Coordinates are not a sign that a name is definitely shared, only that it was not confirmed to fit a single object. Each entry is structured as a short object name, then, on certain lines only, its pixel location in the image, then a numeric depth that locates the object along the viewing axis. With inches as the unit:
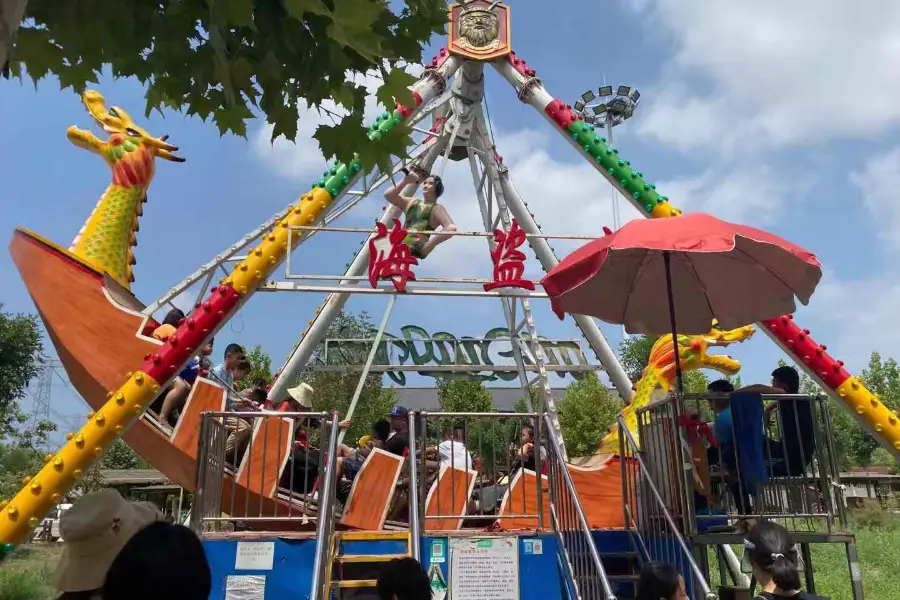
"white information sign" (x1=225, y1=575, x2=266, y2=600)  192.5
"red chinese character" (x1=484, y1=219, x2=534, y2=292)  313.0
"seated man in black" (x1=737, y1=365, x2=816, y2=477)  192.7
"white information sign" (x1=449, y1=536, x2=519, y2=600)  198.5
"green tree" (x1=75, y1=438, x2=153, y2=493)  1272.1
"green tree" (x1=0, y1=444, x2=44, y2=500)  782.5
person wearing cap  269.3
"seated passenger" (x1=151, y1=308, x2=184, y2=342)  286.2
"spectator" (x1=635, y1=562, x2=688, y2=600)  111.7
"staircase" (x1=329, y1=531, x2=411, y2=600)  205.3
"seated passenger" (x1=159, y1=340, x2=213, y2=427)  281.4
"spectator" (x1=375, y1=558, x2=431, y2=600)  96.1
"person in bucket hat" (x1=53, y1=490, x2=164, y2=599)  71.6
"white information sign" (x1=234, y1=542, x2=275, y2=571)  195.0
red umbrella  180.5
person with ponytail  108.8
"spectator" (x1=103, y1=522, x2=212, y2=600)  57.3
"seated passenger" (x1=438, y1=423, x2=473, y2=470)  255.6
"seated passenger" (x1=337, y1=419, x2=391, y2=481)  282.4
